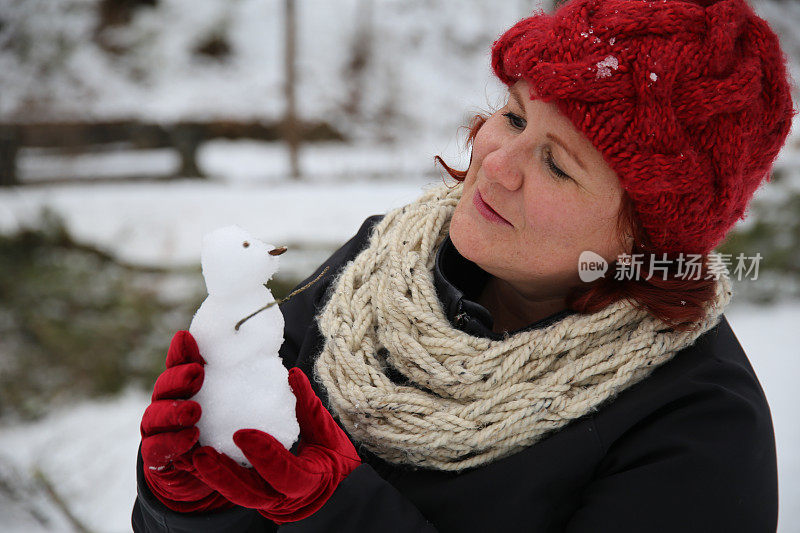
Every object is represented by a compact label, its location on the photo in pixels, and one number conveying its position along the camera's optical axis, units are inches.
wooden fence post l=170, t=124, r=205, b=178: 242.7
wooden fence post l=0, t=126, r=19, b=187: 207.9
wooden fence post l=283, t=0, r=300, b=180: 223.6
